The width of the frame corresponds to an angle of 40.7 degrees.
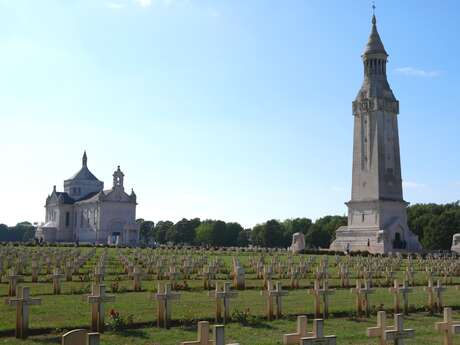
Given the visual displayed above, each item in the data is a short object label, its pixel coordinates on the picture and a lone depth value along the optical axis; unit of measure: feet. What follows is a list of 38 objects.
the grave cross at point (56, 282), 56.03
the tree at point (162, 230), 415.27
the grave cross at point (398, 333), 26.43
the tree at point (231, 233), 373.85
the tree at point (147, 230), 434.14
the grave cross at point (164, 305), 39.65
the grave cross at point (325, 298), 45.55
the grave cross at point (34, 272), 70.18
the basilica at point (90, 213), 341.41
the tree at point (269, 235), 342.03
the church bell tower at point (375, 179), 216.95
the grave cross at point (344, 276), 72.08
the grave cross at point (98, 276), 63.93
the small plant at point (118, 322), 37.99
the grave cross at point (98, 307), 37.22
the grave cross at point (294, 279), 68.49
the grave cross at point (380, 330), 26.76
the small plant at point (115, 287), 58.59
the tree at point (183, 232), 395.75
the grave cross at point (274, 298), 43.88
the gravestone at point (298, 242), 208.70
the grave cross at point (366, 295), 47.03
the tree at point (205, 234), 366.63
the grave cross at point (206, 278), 66.69
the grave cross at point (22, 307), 35.86
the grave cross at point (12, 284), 54.08
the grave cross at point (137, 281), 60.78
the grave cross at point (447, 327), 28.71
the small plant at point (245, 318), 41.65
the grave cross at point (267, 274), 68.96
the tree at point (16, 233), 509.35
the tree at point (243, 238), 370.12
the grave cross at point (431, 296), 50.01
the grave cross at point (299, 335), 24.51
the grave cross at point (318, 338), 22.46
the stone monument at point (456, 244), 206.30
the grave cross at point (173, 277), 63.56
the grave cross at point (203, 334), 22.59
